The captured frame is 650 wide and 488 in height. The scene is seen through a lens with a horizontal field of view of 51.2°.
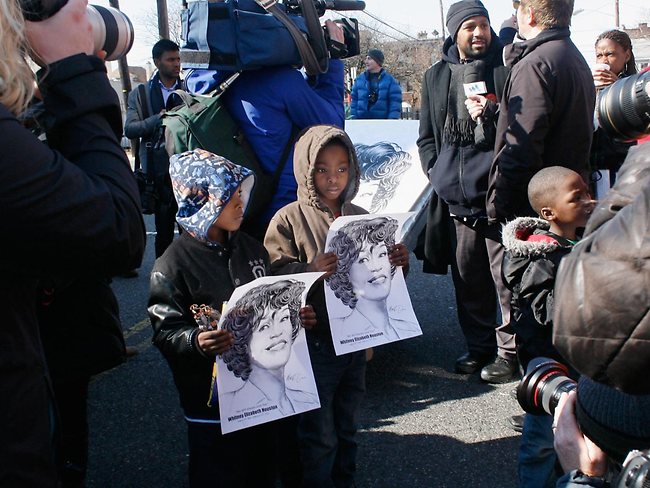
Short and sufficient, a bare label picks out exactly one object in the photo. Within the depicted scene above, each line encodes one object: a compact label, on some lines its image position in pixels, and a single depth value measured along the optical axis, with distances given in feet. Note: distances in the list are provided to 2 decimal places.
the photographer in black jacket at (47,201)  3.58
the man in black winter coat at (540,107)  10.78
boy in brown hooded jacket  8.16
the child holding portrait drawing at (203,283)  7.09
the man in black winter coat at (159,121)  16.10
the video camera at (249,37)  8.66
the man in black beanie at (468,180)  12.23
